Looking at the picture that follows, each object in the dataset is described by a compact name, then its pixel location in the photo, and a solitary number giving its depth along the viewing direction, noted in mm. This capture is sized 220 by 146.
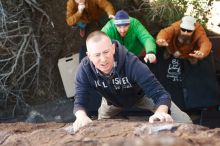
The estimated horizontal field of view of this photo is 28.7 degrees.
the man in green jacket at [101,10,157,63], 4156
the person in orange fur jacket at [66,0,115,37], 5000
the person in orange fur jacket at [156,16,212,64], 4547
